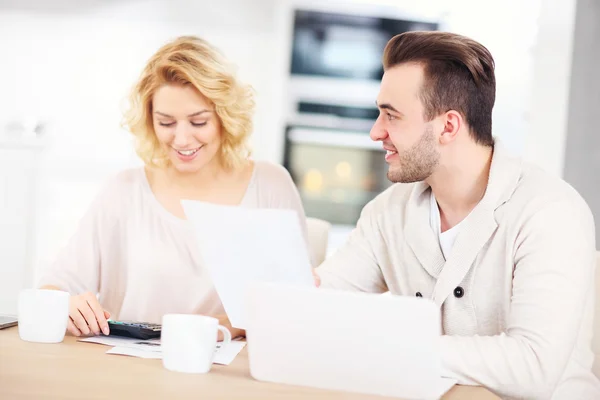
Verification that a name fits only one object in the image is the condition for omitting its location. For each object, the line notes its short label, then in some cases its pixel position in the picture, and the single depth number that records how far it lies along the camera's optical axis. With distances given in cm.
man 228
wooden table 191
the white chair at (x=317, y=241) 306
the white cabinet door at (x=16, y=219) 467
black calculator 234
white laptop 194
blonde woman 298
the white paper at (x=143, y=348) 220
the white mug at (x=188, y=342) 207
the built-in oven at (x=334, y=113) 621
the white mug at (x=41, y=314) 224
